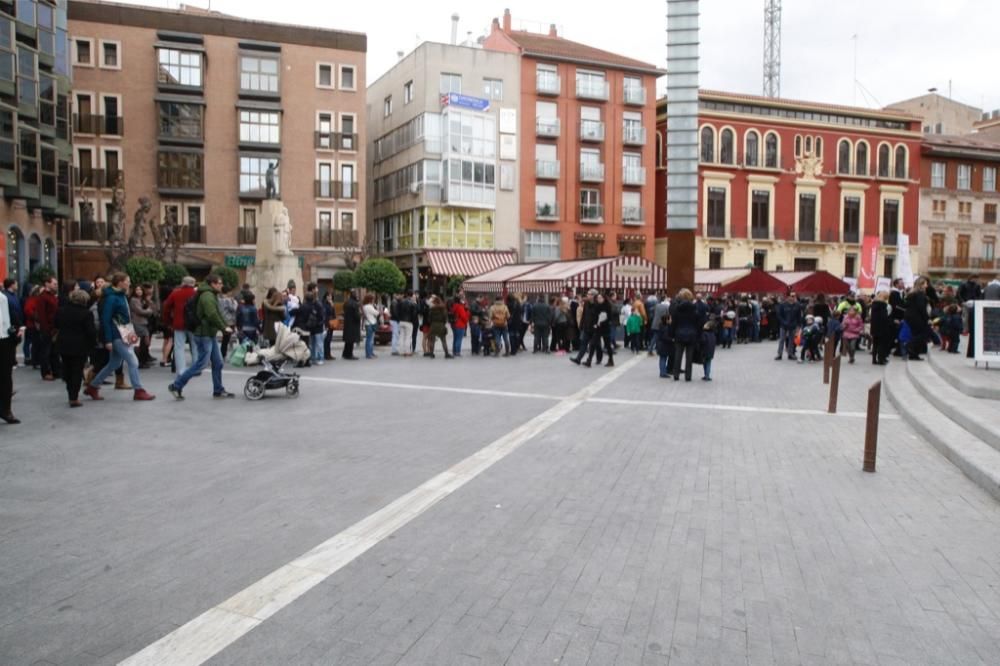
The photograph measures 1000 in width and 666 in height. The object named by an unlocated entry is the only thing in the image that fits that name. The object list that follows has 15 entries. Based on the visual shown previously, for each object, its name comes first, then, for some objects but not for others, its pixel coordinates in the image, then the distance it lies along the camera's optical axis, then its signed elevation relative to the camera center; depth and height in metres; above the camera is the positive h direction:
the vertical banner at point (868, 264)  28.33 +1.36
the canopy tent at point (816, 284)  29.58 +0.63
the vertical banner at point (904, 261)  26.02 +1.38
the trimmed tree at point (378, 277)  35.16 +0.88
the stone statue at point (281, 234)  25.58 +2.00
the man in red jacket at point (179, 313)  11.53 -0.27
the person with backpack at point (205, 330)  11.11 -0.50
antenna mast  60.88 +19.90
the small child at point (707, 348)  14.62 -0.93
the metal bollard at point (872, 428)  7.06 -1.16
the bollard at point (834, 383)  10.47 -1.14
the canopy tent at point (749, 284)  28.77 +0.58
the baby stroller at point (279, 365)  11.42 -1.05
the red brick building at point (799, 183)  51.53 +8.03
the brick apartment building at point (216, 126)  41.78 +9.40
